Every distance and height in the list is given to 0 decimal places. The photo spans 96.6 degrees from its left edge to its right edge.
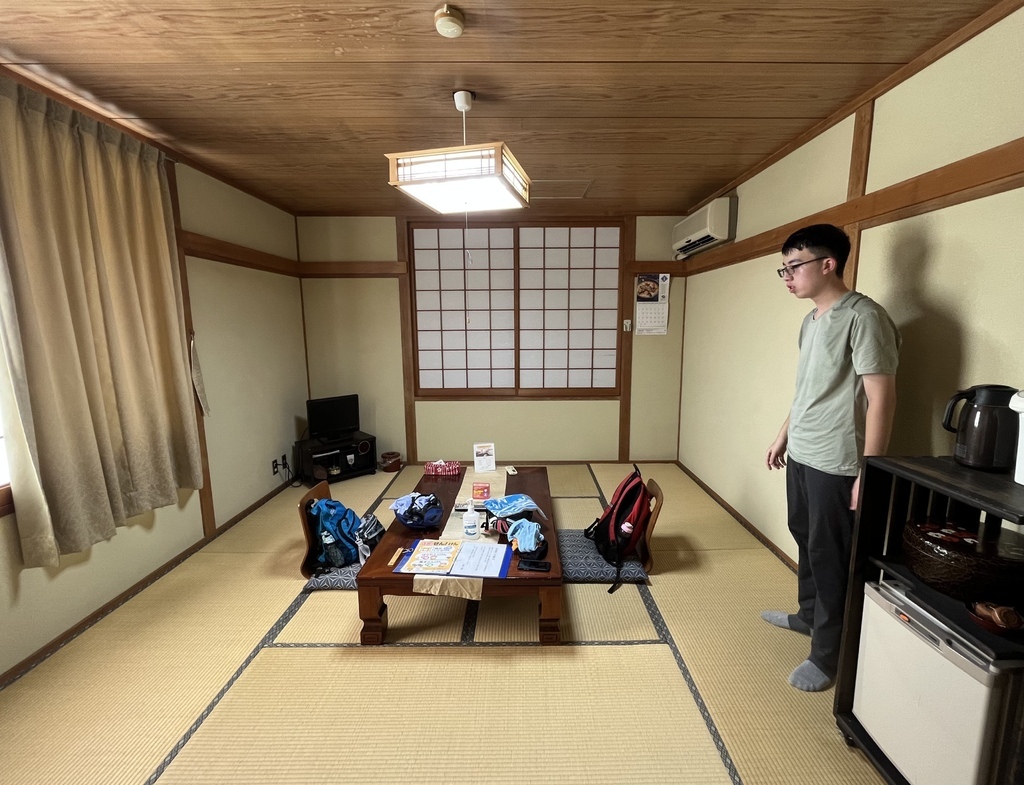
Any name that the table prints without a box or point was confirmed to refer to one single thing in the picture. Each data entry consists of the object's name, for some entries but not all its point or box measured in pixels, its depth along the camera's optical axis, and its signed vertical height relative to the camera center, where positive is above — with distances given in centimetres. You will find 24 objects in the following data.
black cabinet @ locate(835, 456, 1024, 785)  106 -71
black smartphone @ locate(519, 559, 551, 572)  204 -104
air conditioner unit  336 +82
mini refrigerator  107 -95
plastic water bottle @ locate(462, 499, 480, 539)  238 -101
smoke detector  149 +104
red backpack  254 -105
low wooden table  199 -111
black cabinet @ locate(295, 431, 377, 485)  398 -109
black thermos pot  121 -26
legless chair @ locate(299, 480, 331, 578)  247 -112
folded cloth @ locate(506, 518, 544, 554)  219 -99
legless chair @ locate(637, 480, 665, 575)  251 -114
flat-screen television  402 -74
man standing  156 -27
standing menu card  335 -90
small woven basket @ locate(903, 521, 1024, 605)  115 -59
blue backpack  256 -112
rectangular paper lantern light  177 +65
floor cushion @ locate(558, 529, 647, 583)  249 -130
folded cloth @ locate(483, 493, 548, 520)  256 -98
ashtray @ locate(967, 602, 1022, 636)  111 -70
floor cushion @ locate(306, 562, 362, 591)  246 -133
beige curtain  185 +3
